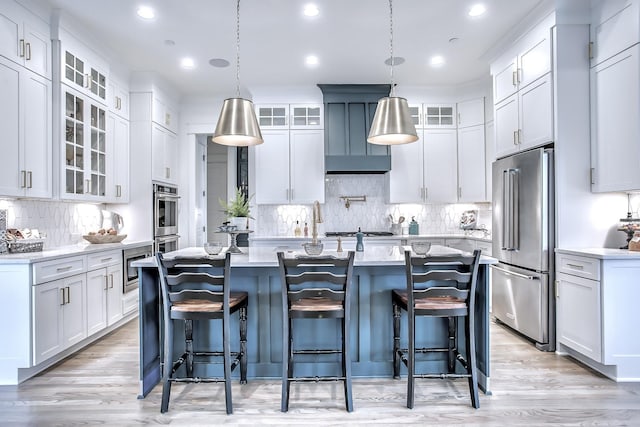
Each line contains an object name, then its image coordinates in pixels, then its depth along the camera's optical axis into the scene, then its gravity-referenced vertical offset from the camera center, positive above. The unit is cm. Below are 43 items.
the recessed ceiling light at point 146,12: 333 +179
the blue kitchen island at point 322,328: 273 -80
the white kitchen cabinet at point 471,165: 521 +67
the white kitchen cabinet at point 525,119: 335 +91
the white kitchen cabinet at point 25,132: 290 +68
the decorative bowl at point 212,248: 272 -23
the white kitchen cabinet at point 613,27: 277 +142
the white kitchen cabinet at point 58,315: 280 -78
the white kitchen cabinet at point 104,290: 349 -71
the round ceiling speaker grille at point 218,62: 448 +180
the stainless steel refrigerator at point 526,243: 330 -27
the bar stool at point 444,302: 229 -55
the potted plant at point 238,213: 317 +2
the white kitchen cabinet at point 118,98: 434 +138
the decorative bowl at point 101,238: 398 -23
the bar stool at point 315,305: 226 -55
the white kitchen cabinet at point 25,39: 291 +143
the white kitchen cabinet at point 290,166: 541 +69
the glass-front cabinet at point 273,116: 541 +139
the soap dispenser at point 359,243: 314 -23
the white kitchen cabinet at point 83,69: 350 +145
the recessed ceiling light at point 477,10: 334 +180
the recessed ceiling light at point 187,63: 446 +180
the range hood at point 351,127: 524 +120
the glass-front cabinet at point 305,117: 541 +137
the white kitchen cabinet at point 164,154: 486 +83
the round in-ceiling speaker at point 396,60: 443 +180
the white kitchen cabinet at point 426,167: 545 +67
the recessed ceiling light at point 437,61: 443 +180
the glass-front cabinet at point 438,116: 547 +139
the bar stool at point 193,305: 226 -55
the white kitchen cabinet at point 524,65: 336 +144
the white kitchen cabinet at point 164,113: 488 +138
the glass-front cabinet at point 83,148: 354 +68
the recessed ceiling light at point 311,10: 330 +178
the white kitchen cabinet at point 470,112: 523 +140
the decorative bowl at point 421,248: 265 -23
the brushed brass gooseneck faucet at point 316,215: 304 +0
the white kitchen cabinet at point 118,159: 434 +67
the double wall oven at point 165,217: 485 -2
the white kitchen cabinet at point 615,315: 273 -72
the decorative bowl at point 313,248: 268 -23
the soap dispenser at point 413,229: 547 -21
